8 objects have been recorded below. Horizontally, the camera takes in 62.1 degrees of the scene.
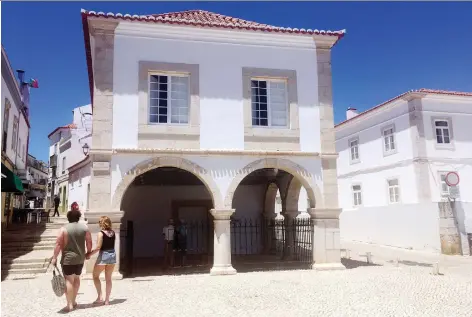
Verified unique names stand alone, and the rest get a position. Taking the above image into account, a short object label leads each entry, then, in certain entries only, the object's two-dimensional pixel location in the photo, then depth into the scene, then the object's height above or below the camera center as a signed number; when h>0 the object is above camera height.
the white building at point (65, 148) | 26.44 +5.35
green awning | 12.14 +1.16
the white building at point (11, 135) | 12.82 +3.64
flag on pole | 19.83 +6.81
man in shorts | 6.14 -0.48
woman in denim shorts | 6.50 -0.61
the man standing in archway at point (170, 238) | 12.02 -0.66
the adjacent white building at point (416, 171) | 16.02 +1.90
